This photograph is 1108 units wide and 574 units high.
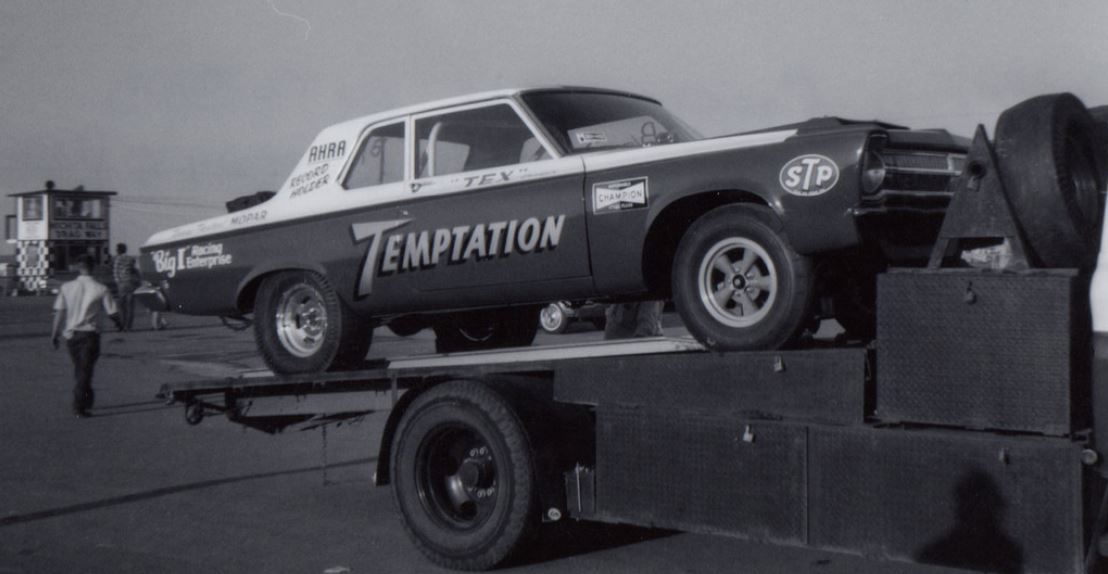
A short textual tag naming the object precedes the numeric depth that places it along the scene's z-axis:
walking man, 11.98
